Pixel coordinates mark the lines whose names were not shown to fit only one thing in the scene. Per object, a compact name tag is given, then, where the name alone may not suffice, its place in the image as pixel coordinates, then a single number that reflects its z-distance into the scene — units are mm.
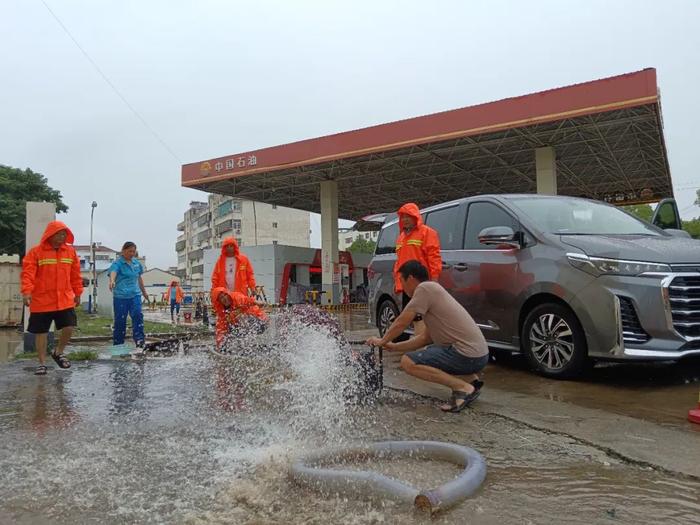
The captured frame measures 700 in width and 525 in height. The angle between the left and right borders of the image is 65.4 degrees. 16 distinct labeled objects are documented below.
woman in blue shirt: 7562
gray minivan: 4051
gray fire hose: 2271
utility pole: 22334
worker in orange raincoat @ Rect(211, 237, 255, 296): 7137
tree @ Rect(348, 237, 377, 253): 78150
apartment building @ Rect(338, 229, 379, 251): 104838
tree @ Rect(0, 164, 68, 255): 34125
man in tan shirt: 3895
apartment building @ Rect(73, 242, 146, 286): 91344
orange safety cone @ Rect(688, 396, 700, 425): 3383
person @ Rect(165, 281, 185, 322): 18609
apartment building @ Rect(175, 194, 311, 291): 67312
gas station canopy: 17562
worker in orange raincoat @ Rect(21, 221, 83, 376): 5996
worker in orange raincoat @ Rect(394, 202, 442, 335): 5348
